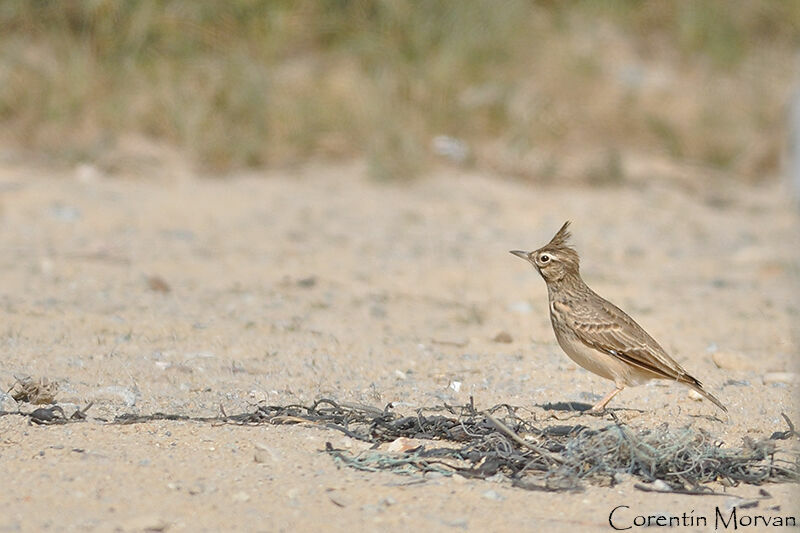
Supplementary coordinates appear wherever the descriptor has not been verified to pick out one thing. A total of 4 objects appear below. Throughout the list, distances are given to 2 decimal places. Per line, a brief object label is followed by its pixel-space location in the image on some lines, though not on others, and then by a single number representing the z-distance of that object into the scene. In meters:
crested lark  8.95
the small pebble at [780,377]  10.23
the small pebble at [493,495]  7.19
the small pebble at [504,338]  11.50
